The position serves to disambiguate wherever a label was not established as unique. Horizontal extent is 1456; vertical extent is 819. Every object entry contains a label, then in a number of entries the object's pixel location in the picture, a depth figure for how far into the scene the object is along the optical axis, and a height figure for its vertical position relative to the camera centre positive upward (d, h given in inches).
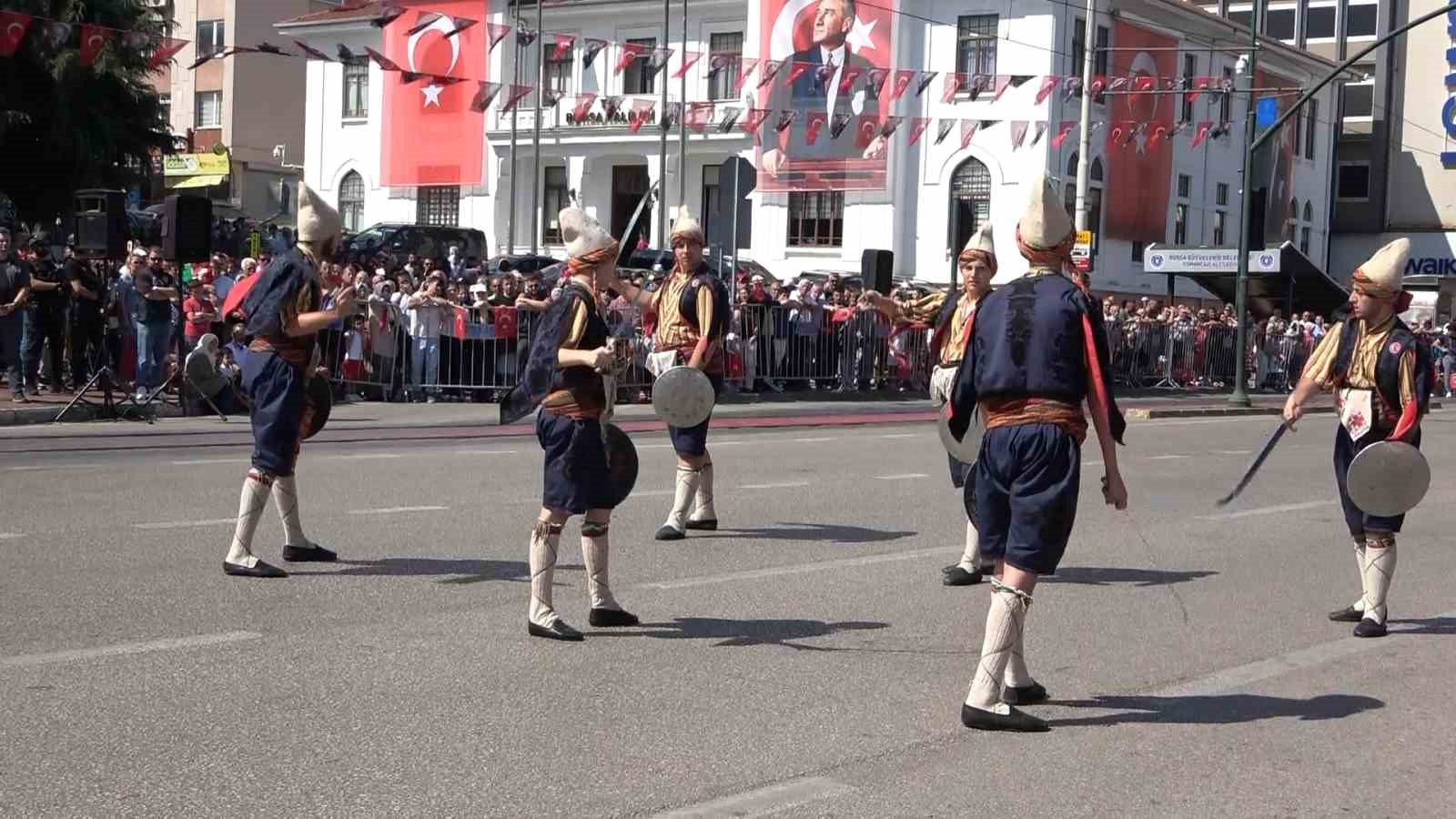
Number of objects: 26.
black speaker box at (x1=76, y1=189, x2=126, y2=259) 802.2 +11.3
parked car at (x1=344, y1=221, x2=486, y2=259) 1510.8 +17.5
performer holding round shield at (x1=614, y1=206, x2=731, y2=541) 414.3 -13.8
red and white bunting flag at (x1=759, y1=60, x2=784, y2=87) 1418.6 +170.9
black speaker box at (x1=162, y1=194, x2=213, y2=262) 791.1 +11.1
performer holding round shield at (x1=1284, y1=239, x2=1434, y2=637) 334.0 -18.2
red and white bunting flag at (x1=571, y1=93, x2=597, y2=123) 1563.5 +131.2
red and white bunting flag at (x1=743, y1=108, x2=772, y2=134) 1486.5 +136.3
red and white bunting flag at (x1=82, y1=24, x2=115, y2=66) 858.1 +97.5
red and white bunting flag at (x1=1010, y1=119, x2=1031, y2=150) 1520.7 +123.7
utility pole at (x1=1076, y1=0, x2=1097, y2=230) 1369.3 +107.6
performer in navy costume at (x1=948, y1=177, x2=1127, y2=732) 242.7 -17.2
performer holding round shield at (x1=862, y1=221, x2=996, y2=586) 379.2 -11.7
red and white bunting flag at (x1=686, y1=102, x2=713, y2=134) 1674.5 +147.0
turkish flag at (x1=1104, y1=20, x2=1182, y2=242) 1993.1 +137.4
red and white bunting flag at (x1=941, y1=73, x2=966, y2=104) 1567.9 +169.9
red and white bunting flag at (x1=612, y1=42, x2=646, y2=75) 1307.8 +160.5
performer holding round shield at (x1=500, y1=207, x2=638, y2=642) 296.0 -22.9
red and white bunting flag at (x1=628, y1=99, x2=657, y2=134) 1535.4 +146.8
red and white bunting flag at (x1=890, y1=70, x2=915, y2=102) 1366.9 +141.6
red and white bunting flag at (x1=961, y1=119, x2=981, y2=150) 1537.6 +118.3
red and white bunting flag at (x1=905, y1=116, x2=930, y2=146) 1595.7 +129.3
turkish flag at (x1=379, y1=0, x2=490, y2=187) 2155.5 +175.9
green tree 1732.3 +128.9
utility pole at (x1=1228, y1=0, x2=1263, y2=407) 1192.2 -8.0
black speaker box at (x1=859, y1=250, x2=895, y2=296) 883.4 +2.8
